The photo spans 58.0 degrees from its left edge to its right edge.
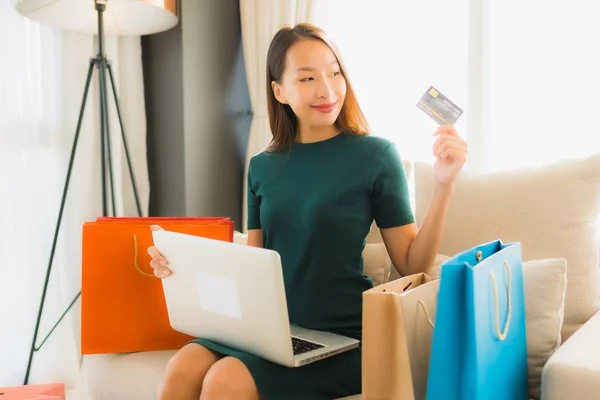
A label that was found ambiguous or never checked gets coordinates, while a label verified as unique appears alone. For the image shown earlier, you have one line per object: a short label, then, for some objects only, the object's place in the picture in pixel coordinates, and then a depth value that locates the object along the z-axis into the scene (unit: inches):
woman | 44.4
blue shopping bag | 31.8
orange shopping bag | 53.2
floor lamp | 72.5
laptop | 37.3
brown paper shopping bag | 34.2
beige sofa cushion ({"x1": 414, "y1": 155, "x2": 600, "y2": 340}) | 49.8
